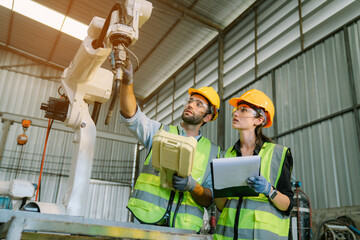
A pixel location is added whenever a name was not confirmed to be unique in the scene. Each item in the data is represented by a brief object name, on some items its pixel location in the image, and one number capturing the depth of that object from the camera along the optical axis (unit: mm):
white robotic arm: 2135
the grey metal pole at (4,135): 10688
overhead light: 9945
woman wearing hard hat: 2111
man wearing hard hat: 2221
